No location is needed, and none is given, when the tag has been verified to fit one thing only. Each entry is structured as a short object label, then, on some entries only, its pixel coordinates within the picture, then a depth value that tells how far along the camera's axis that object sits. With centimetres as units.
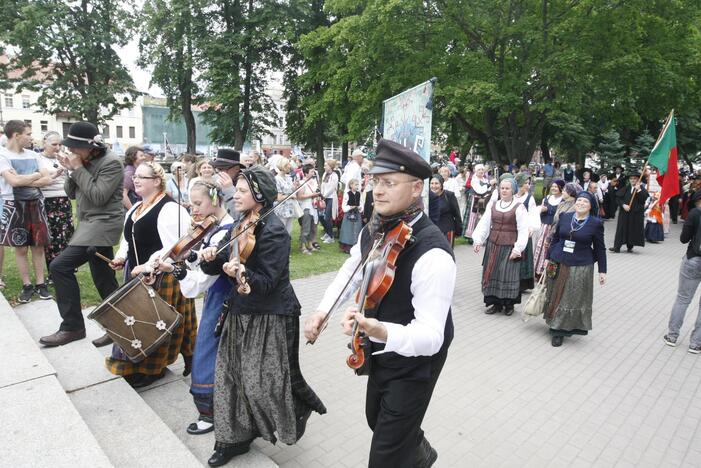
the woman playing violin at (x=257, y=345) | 302
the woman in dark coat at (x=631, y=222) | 1255
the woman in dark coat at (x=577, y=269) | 586
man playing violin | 215
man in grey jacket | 430
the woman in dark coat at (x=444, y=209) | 810
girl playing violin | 330
